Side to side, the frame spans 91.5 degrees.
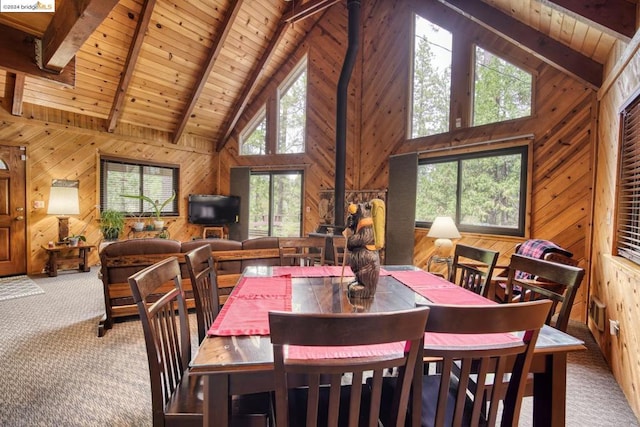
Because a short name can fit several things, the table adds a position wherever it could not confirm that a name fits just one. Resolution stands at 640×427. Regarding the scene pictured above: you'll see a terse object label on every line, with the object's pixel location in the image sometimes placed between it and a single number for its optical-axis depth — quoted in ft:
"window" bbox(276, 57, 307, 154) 22.66
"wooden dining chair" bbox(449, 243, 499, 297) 6.61
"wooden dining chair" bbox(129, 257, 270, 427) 3.93
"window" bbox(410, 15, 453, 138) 16.63
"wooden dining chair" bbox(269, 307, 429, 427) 2.61
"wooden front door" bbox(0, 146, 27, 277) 16.22
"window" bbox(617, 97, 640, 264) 7.97
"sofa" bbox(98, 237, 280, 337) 9.93
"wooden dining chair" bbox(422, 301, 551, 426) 2.91
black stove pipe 16.62
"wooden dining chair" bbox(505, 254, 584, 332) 4.96
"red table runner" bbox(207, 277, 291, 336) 4.07
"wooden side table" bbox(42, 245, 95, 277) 16.60
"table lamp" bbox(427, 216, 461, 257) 13.70
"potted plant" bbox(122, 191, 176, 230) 21.22
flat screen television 23.48
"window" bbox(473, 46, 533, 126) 13.65
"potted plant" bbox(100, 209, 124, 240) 18.40
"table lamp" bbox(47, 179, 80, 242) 16.10
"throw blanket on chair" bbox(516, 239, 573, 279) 10.28
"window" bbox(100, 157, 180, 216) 20.11
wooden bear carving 5.27
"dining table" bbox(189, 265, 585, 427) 3.32
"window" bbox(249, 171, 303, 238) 22.82
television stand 24.41
